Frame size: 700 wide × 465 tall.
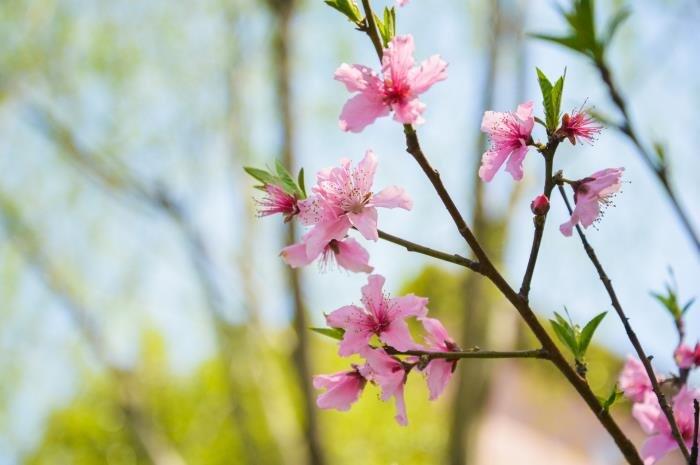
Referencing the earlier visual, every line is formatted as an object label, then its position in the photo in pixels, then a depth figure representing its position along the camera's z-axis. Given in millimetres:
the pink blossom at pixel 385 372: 1084
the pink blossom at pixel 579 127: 1099
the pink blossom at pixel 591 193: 1076
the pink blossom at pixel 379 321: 1090
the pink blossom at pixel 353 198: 1083
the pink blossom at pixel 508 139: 1094
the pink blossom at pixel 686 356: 1144
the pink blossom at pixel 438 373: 1094
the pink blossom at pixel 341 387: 1112
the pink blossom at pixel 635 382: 1145
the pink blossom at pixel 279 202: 1105
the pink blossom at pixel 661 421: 1124
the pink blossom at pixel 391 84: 1077
